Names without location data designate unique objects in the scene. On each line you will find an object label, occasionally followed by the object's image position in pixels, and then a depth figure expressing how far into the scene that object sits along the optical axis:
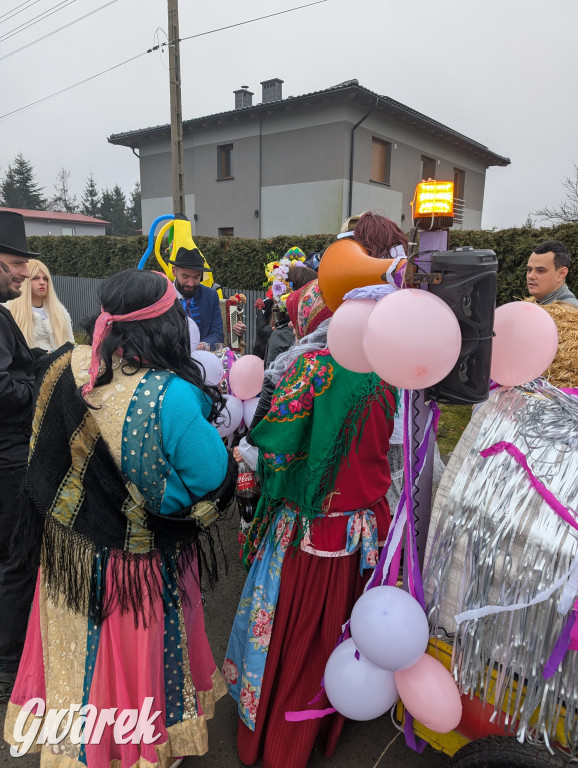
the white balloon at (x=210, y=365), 2.56
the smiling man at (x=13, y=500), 2.36
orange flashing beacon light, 1.40
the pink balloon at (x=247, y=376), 2.79
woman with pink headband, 1.61
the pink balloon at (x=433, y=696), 1.42
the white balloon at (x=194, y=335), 2.98
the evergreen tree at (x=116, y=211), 61.00
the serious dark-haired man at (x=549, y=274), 3.54
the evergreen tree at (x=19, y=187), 53.75
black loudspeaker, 1.34
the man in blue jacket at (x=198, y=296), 4.04
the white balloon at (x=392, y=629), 1.40
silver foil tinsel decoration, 1.27
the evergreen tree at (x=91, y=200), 61.91
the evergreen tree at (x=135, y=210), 63.53
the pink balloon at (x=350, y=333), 1.53
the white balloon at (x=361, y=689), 1.54
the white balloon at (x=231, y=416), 2.79
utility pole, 9.55
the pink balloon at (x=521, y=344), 1.62
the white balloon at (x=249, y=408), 2.87
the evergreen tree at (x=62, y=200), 58.38
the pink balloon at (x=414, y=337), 1.27
